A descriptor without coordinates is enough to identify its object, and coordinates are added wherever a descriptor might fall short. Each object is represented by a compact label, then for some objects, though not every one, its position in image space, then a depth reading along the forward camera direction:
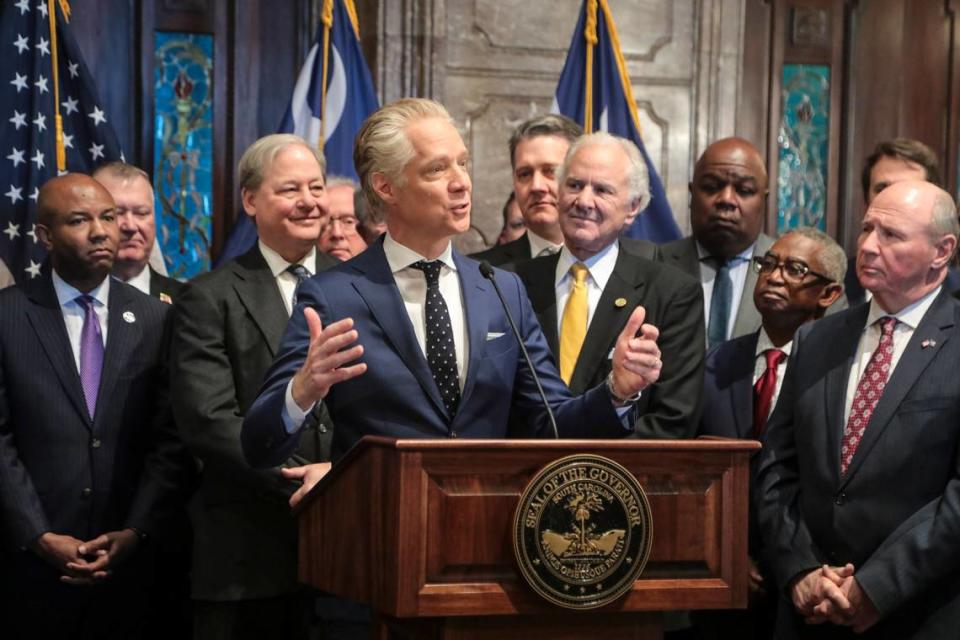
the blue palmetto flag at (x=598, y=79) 5.49
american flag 4.90
